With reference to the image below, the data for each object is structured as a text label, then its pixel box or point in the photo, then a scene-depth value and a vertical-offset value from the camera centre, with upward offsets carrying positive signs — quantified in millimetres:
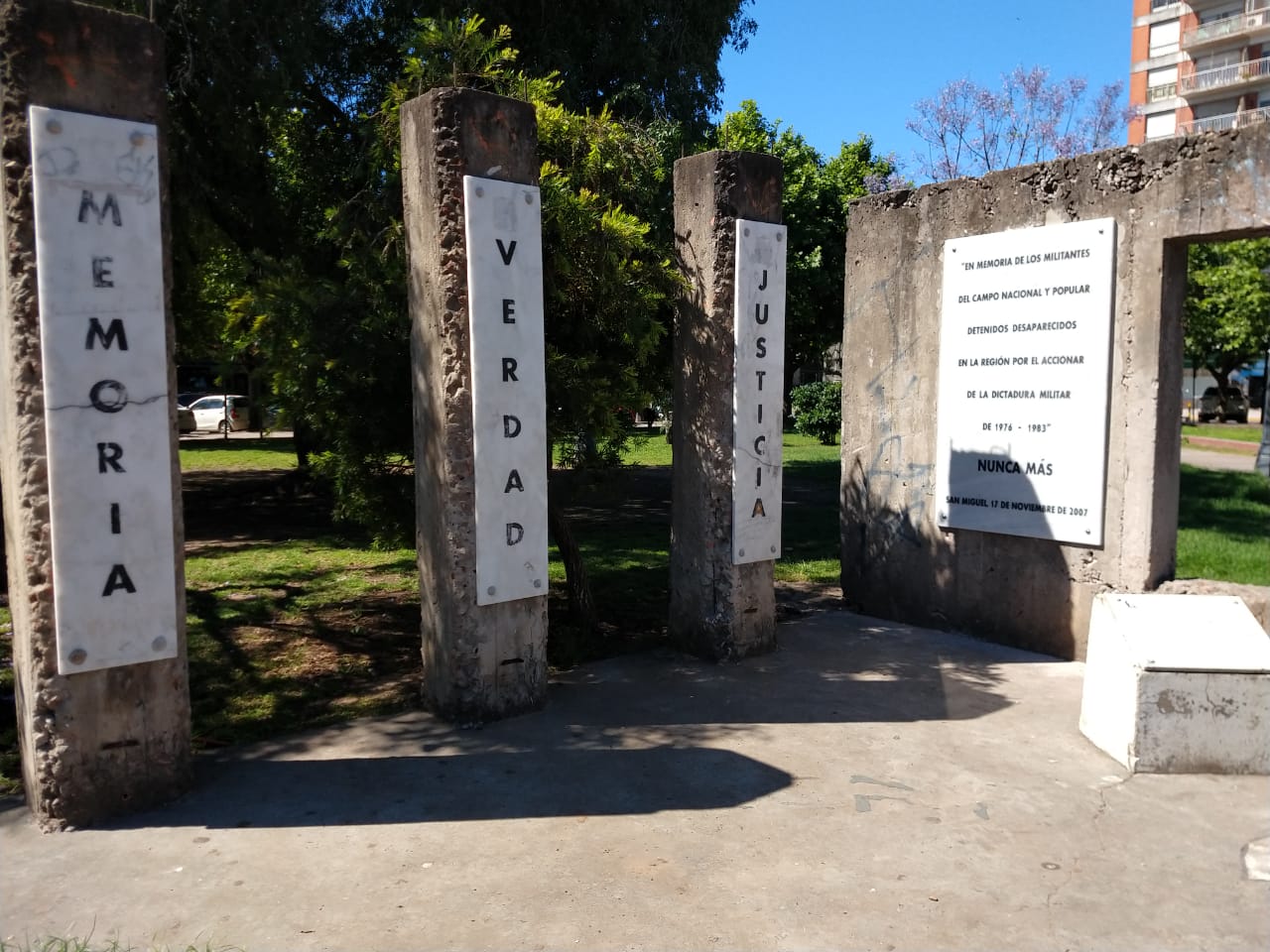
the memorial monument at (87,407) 3768 -31
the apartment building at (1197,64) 42438 +15044
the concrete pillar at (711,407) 6145 -72
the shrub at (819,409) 16531 -230
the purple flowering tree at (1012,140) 24891 +6458
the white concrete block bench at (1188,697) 4391 -1375
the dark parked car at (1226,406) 38094 -484
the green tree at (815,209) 12125 +2337
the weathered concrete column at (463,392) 4914 +25
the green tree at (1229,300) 29484 +2845
